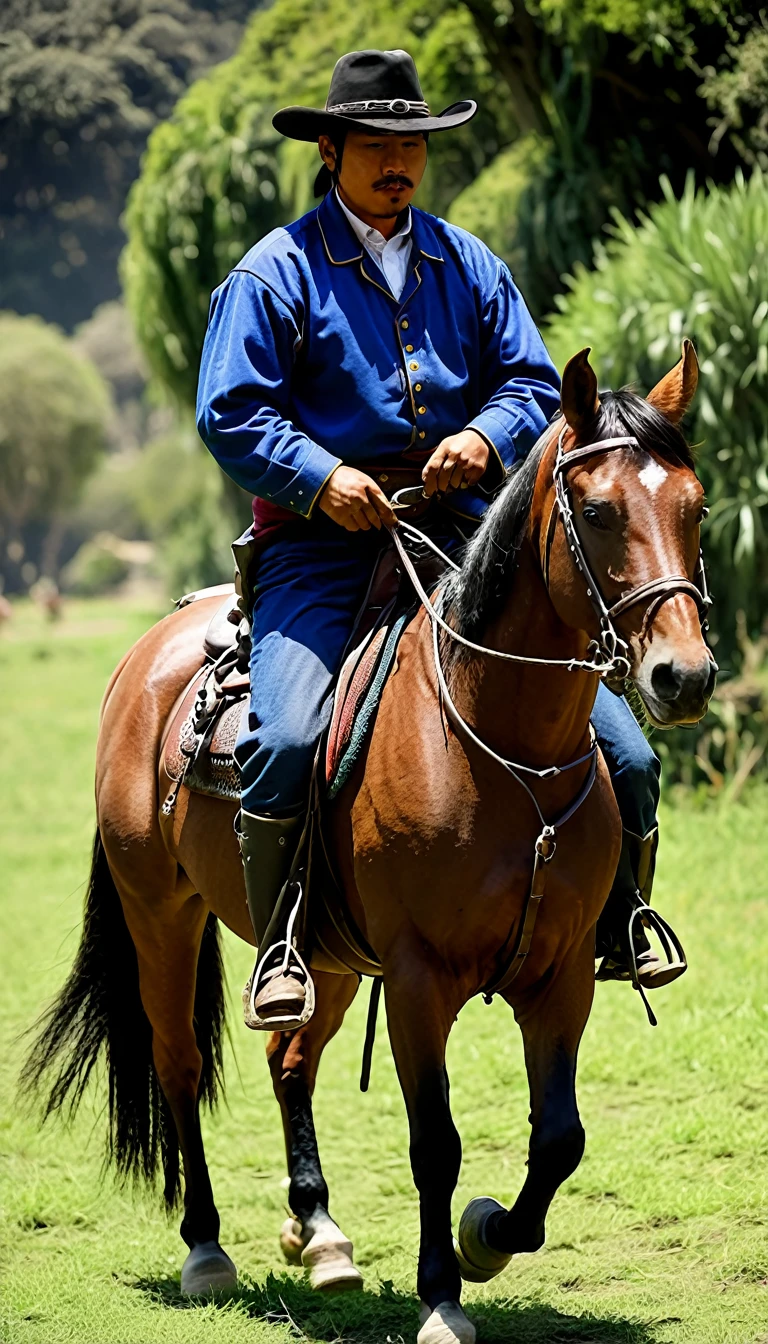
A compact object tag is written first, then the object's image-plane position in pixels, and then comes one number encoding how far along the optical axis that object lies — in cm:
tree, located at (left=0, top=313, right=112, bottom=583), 5603
